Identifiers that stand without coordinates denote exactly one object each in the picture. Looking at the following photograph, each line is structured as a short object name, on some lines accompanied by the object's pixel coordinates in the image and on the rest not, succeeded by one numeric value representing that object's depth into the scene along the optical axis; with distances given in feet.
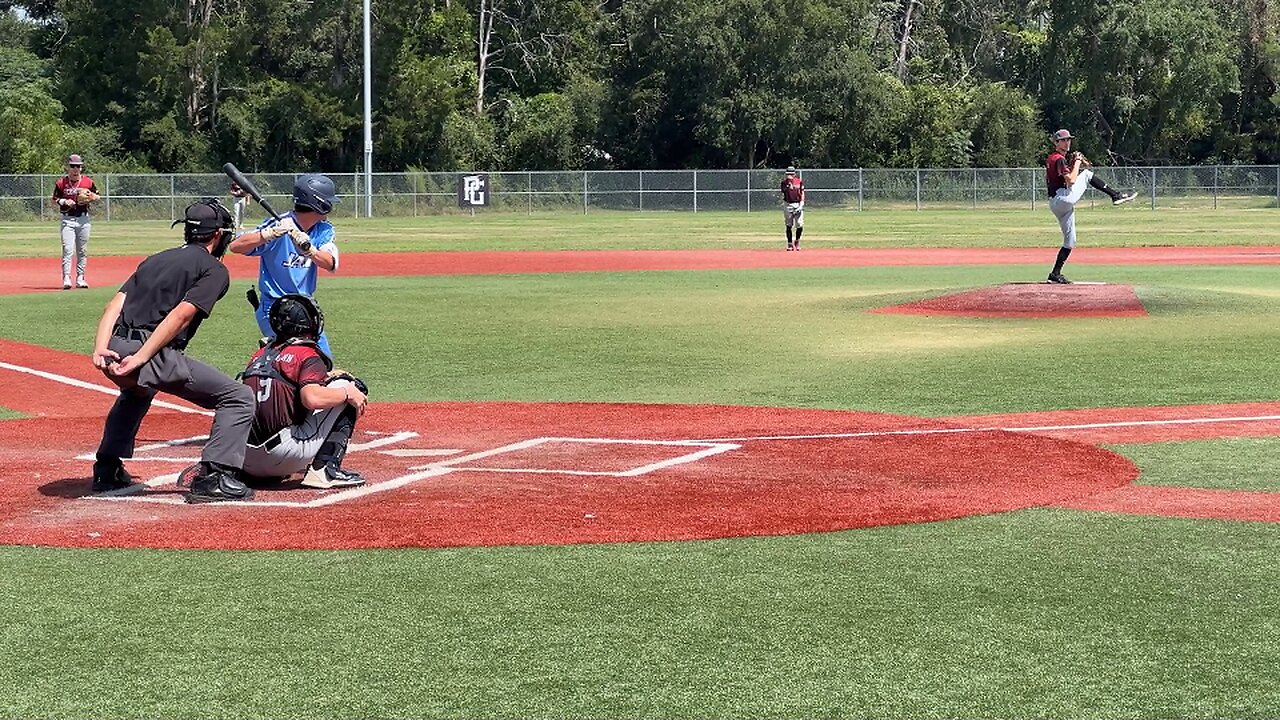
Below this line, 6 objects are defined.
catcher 31.32
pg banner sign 213.46
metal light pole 192.13
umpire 30.19
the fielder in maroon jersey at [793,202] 125.90
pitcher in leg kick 76.69
